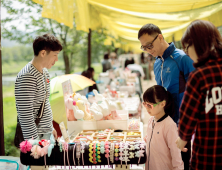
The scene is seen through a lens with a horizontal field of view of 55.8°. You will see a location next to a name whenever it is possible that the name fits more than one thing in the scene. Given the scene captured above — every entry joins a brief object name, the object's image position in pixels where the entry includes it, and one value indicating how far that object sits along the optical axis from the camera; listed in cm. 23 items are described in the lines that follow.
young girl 185
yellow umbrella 308
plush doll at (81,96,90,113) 284
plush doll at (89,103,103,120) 246
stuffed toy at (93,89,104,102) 306
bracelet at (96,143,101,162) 156
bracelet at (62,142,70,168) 159
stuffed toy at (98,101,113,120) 251
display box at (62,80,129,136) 249
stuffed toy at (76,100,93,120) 269
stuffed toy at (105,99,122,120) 257
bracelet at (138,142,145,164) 154
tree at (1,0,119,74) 530
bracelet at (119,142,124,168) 155
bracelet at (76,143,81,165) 157
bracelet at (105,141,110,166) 155
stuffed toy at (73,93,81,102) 278
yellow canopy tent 275
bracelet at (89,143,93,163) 157
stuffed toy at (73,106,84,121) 251
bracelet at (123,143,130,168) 155
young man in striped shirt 174
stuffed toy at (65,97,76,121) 261
